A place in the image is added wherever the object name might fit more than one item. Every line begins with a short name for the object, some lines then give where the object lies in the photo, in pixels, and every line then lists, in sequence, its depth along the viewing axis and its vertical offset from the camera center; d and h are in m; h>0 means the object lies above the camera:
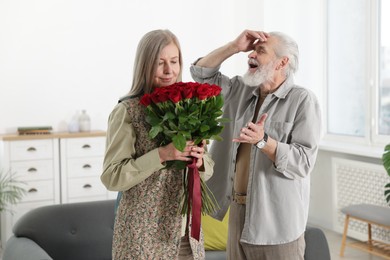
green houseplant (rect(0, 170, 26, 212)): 5.41 -0.69
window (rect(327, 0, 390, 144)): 5.49 +0.47
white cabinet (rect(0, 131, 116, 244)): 5.52 -0.48
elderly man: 2.28 -0.15
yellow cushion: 3.64 -0.75
